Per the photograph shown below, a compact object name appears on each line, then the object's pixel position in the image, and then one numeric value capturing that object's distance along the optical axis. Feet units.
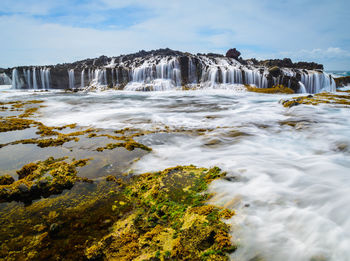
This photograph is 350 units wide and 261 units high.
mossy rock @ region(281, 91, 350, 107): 42.02
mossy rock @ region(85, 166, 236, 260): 7.75
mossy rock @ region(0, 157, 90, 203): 11.41
